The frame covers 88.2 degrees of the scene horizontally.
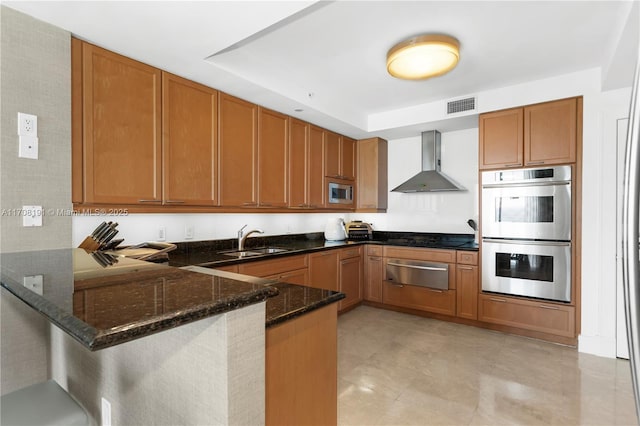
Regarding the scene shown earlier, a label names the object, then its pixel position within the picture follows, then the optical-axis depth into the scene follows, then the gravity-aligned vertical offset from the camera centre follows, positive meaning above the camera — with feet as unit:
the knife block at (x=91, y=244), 6.63 -0.63
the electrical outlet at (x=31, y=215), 5.72 -0.05
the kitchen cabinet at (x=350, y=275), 12.51 -2.50
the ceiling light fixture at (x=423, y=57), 7.39 +3.65
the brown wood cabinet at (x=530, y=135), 9.73 +2.38
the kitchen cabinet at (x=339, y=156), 13.34 +2.36
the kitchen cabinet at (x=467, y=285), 11.27 -2.55
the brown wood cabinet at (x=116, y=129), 6.55 +1.80
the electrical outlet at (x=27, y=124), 5.65 +1.54
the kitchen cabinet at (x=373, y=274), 13.37 -2.56
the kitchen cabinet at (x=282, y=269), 8.80 -1.65
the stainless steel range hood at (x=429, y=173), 13.17 +1.56
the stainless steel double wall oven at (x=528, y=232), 9.81 -0.67
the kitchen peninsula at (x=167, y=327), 2.05 -0.84
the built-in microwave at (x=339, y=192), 13.51 +0.81
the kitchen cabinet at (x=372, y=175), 14.66 +1.66
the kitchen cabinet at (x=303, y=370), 3.25 -1.72
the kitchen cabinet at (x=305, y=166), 11.73 +1.72
